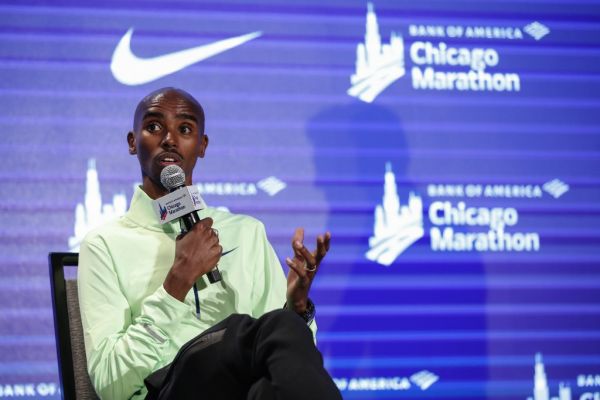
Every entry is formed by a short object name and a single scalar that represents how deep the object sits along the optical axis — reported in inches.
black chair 260.1
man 243.0
